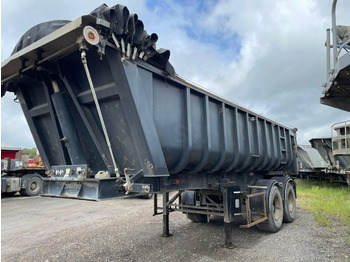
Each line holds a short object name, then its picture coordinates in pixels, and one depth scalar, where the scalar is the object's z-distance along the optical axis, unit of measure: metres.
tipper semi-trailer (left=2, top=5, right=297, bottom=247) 3.41
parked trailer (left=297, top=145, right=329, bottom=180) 14.02
